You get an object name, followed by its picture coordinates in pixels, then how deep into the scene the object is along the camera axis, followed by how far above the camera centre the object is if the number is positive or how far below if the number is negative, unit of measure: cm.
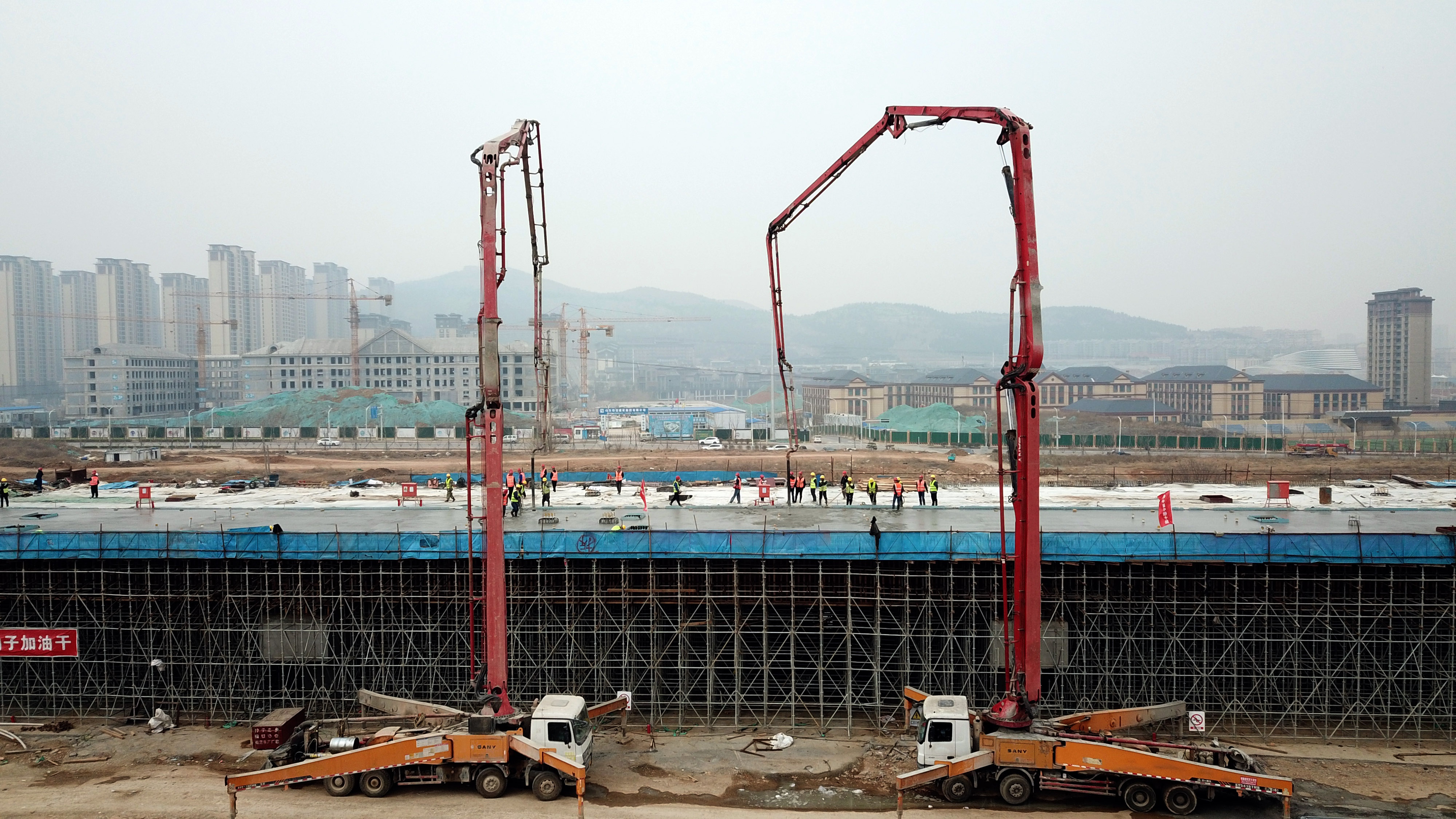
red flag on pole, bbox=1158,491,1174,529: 2709 -361
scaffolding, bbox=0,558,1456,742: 2506 -670
